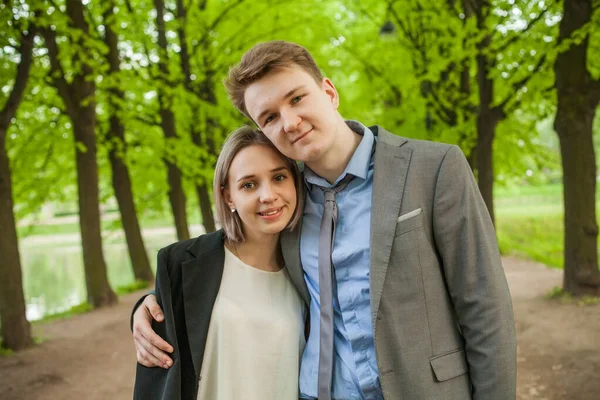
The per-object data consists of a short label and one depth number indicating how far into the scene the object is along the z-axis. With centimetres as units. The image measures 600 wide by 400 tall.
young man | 241
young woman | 289
